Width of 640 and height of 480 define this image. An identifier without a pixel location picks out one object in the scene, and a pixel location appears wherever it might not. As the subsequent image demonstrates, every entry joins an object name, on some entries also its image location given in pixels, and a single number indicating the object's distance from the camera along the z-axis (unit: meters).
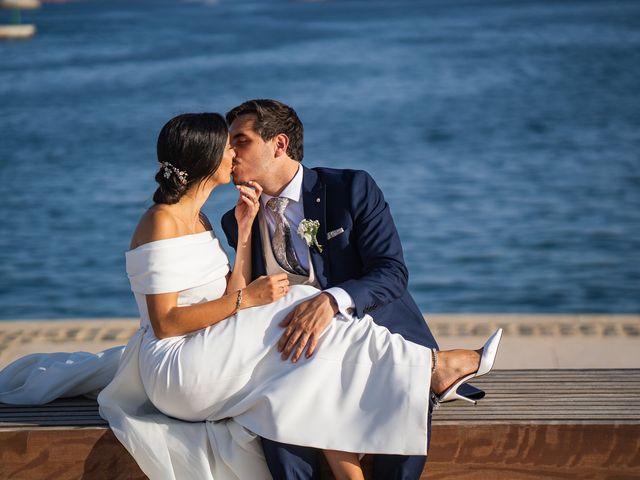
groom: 3.85
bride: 3.40
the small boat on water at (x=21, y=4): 62.47
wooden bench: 3.50
